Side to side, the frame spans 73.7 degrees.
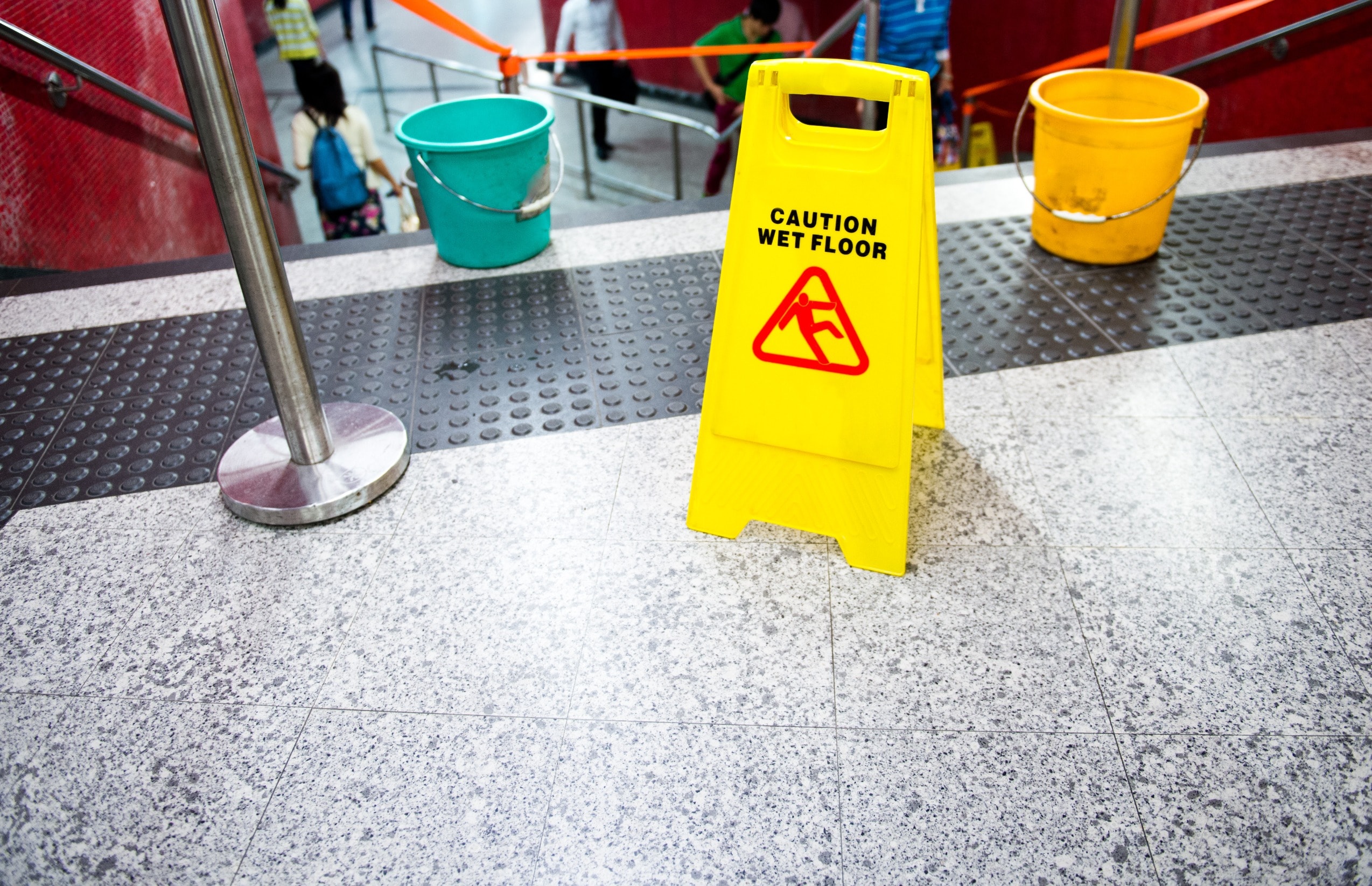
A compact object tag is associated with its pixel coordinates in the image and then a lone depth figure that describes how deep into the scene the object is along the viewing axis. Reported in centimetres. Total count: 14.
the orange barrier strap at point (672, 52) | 490
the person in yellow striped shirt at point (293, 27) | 631
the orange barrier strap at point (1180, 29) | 453
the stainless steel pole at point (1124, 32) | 389
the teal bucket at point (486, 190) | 329
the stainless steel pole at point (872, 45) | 402
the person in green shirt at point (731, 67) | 582
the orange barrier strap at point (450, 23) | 335
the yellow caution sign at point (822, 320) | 188
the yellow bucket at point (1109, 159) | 311
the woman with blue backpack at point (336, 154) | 461
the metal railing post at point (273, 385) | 198
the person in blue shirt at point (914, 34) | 487
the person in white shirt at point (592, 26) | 724
